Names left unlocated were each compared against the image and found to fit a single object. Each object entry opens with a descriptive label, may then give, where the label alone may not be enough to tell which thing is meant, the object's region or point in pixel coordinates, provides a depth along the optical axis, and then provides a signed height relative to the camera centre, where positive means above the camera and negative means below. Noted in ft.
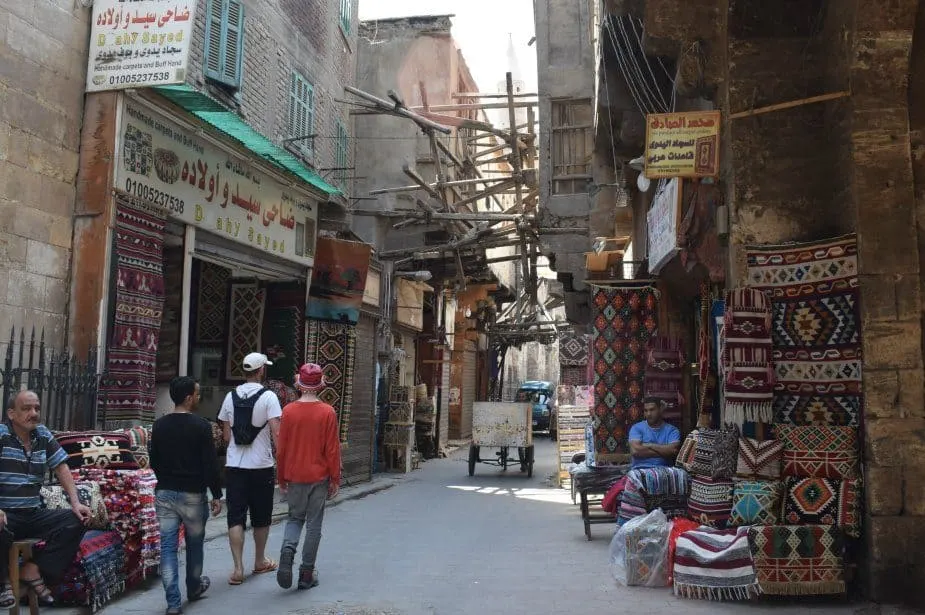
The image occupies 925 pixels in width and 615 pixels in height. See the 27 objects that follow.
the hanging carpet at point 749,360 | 21.77 +0.93
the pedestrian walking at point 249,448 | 23.03 -1.84
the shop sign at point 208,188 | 31.81 +8.42
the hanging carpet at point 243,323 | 46.29 +3.09
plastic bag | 22.15 -4.13
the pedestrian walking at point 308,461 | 22.17 -2.06
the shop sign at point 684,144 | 24.56 +7.20
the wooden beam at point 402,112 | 47.96 +15.41
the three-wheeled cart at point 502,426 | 58.44 -2.59
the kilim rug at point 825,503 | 20.47 -2.52
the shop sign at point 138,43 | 29.27 +11.55
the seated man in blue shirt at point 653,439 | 28.89 -1.58
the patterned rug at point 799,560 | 19.97 -3.78
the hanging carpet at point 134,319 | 30.07 +2.08
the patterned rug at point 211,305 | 45.70 +3.95
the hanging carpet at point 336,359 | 47.62 +1.36
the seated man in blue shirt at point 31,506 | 17.63 -2.78
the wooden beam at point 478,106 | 57.72 +19.34
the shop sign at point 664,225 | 26.78 +5.72
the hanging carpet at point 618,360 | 34.30 +1.31
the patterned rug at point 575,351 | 66.64 +3.07
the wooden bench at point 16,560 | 16.94 -3.72
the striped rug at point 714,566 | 20.12 -4.07
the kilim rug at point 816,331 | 21.34 +1.71
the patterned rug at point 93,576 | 18.97 -4.54
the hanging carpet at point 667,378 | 33.12 +0.62
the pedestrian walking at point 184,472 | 20.02 -2.20
